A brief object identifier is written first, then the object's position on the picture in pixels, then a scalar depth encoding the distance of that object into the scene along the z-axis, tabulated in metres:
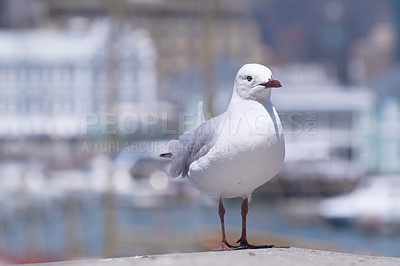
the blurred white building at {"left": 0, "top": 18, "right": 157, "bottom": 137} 37.09
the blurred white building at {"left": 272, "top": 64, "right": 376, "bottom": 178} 30.83
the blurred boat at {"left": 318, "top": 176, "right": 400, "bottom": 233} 22.64
